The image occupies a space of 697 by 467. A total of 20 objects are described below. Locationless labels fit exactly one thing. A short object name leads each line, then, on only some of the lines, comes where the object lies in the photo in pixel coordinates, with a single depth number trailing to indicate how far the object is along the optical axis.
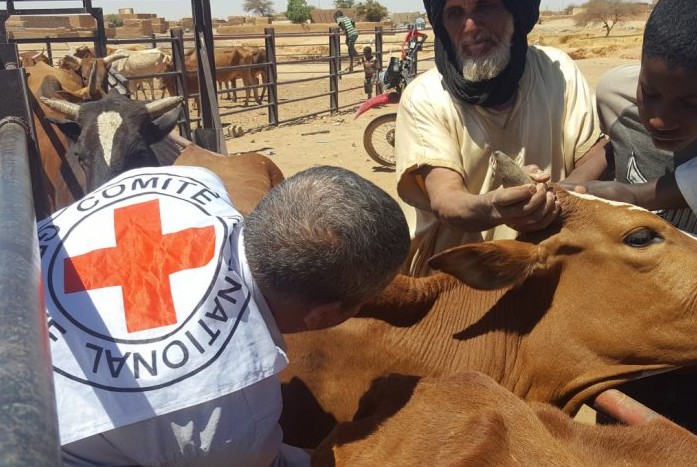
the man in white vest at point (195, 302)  1.50
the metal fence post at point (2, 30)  5.67
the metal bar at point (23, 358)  0.66
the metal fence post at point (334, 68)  18.02
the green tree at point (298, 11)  64.12
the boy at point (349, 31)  20.39
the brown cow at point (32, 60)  12.93
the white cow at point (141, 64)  20.69
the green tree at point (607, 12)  54.88
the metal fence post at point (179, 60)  12.73
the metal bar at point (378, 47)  19.62
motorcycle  11.01
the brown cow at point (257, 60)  23.11
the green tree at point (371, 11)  57.59
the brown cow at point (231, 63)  21.50
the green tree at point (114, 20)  48.49
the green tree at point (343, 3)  82.11
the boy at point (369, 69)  18.94
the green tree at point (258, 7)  96.50
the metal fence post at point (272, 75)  16.12
